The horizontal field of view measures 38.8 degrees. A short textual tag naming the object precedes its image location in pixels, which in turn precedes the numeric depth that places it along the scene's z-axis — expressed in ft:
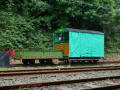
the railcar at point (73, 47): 48.03
